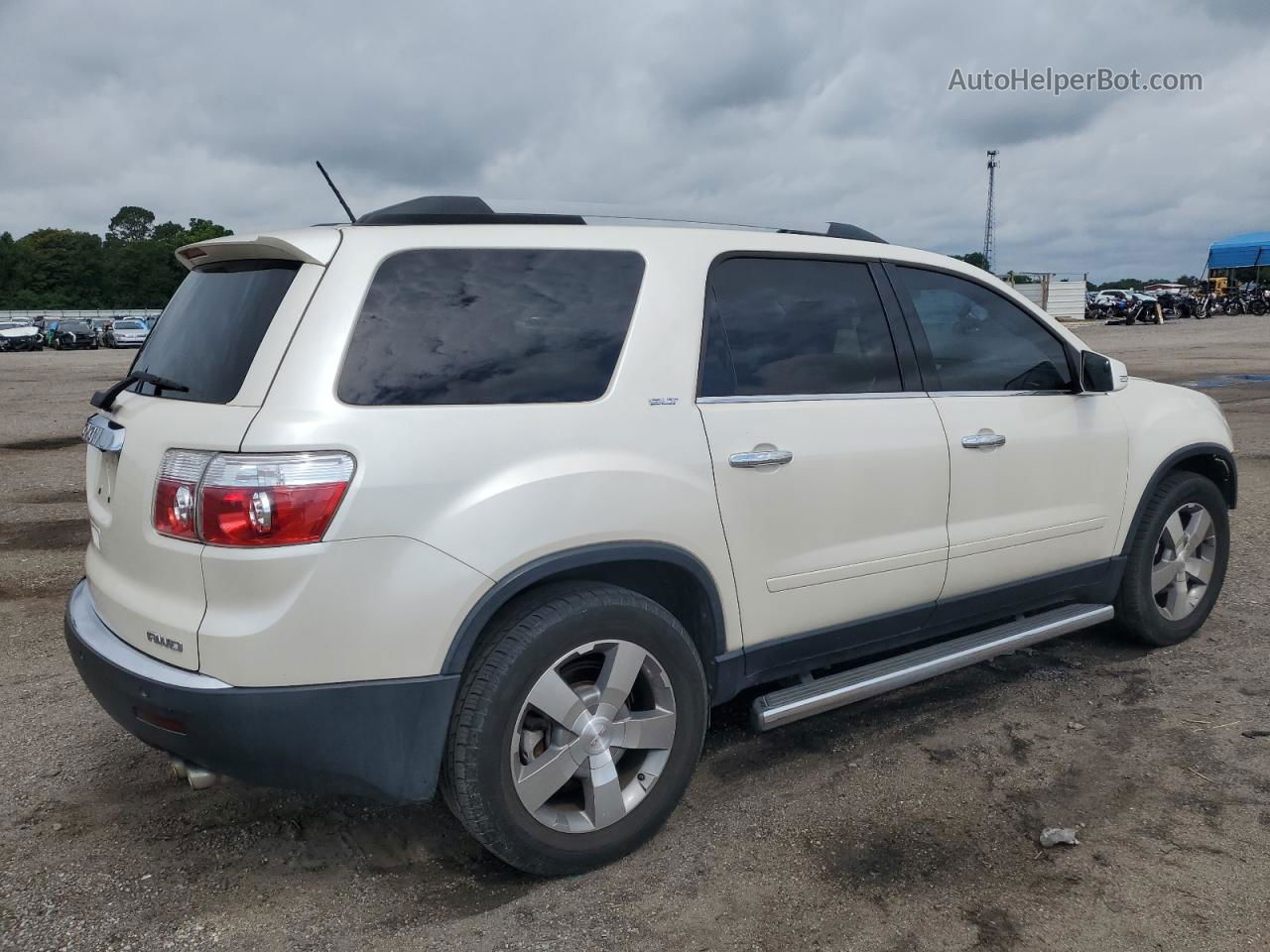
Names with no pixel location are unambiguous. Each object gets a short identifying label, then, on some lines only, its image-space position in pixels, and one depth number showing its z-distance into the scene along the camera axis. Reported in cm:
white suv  247
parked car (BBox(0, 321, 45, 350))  4331
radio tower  6334
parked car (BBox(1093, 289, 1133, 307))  4478
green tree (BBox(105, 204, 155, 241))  12038
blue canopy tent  4969
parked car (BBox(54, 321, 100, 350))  4525
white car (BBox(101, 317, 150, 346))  4503
